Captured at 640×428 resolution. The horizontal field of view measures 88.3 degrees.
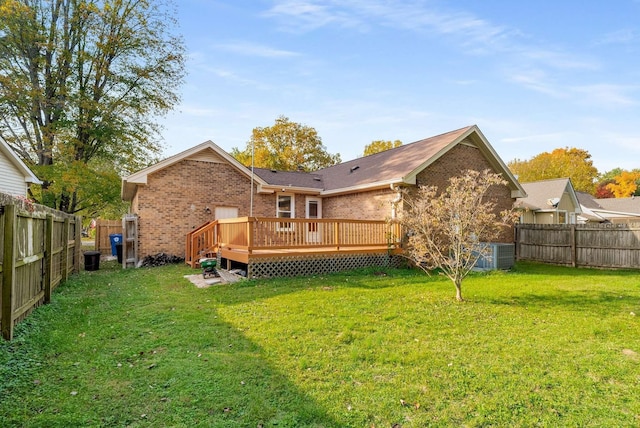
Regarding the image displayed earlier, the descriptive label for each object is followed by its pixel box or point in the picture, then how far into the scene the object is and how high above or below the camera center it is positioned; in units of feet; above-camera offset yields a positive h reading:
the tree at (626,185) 144.58 +13.93
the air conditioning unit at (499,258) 39.73 -5.01
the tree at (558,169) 130.41 +19.71
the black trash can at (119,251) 49.67 -4.33
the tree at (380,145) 119.65 +27.31
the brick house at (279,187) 43.86 +4.80
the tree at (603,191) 158.12 +12.11
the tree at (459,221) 24.17 -0.23
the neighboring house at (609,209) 87.10 +1.95
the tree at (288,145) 115.44 +26.87
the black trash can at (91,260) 41.29 -4.66
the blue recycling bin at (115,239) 52.72 -2.64
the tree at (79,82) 53.88 +25.37
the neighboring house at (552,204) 69.77 +2.83
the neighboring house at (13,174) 42.42 +6.88
